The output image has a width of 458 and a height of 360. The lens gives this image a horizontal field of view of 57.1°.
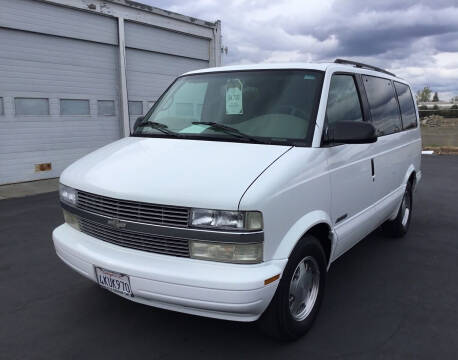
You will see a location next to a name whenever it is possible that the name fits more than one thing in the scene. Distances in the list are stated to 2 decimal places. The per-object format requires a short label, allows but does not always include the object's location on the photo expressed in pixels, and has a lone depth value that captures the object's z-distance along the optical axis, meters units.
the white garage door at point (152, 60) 12.40
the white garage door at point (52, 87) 9.84
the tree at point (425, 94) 100.43
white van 2.50
